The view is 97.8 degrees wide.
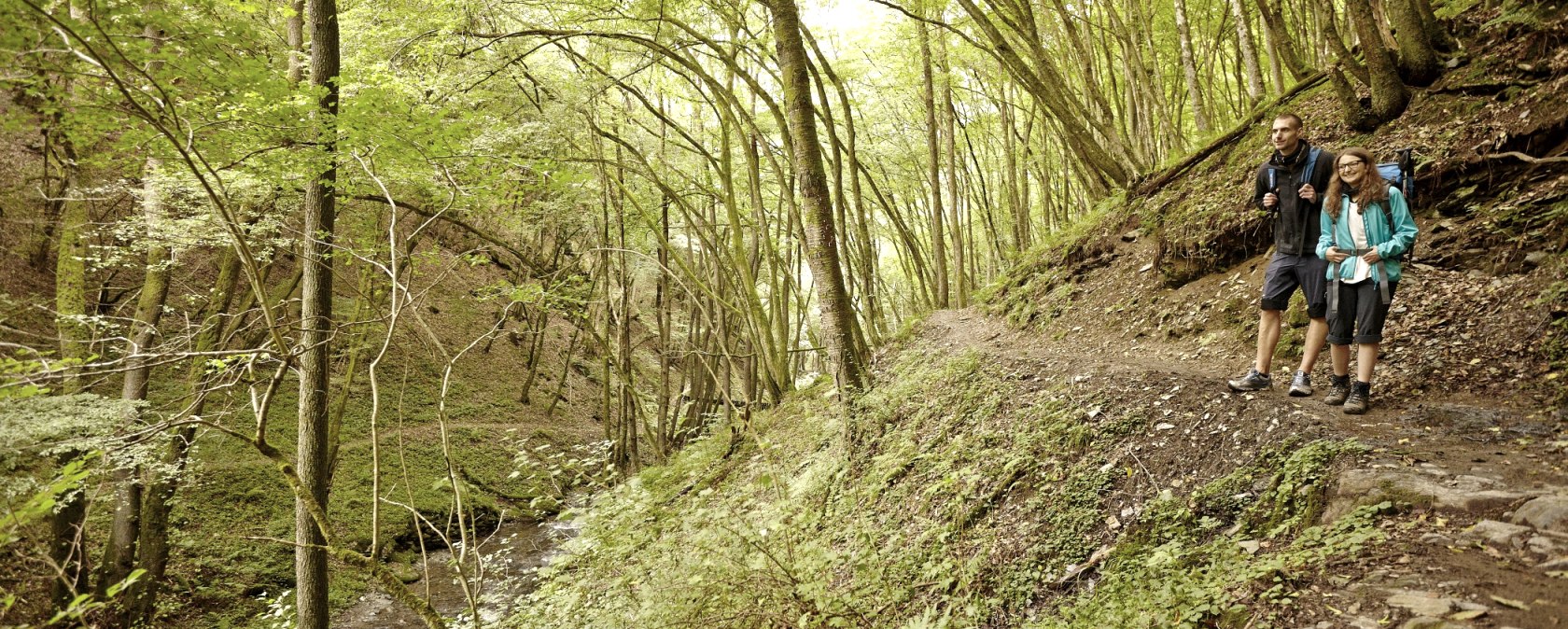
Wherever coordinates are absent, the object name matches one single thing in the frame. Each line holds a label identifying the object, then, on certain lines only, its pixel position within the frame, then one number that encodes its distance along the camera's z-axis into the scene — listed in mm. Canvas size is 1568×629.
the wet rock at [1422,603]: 2057
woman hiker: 3516
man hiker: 3871
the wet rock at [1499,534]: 2242
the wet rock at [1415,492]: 2455
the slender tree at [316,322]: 5234
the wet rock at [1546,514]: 2230
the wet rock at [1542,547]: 2133
